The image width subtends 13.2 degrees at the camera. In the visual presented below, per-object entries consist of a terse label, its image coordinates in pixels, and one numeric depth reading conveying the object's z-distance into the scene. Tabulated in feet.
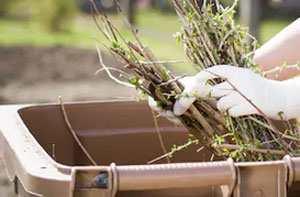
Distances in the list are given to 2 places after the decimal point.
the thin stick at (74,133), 8.06
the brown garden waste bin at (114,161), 6.14
